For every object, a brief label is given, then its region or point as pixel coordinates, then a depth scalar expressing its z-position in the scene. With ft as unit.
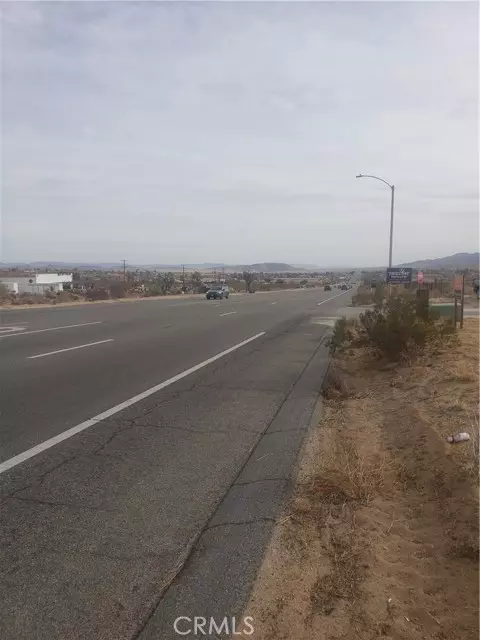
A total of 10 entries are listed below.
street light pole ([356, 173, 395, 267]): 119.31
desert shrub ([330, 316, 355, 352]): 52.54
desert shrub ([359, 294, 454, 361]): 43.52
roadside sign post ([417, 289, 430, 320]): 47.70
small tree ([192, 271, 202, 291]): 272.41
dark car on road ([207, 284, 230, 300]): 179.32
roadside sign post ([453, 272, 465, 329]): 67.95
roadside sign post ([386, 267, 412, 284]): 116.47
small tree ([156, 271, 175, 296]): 238.48
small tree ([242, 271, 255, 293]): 310.59
